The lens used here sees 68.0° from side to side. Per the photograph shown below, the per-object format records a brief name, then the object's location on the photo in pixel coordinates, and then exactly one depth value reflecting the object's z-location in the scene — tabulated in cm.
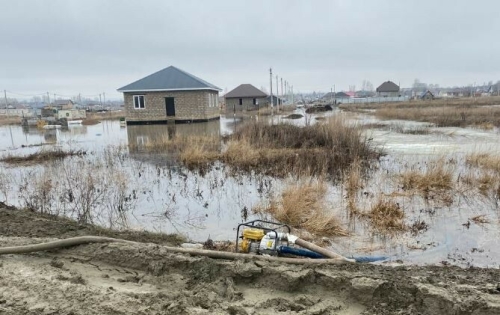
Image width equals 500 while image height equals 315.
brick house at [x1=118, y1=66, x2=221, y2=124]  2705
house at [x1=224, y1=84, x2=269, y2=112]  4947
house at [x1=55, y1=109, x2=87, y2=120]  3892
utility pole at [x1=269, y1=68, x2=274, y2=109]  3746
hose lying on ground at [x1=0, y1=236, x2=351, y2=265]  376
